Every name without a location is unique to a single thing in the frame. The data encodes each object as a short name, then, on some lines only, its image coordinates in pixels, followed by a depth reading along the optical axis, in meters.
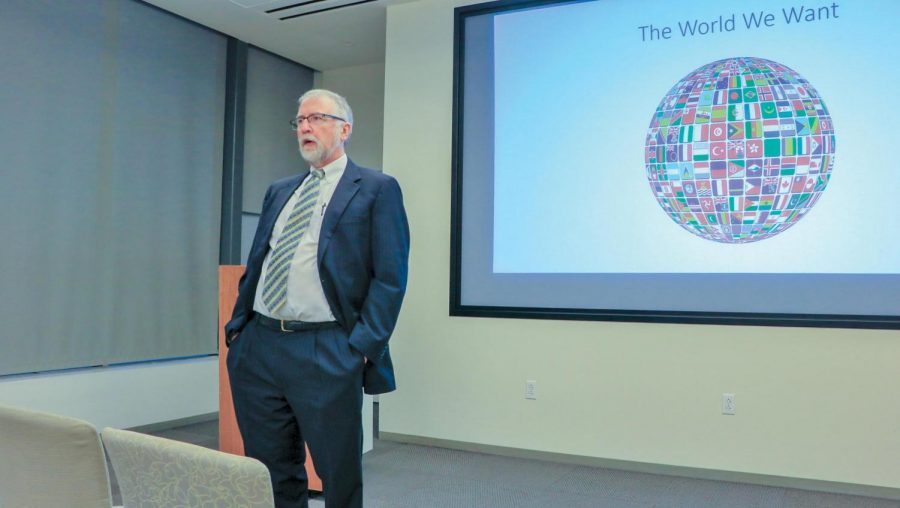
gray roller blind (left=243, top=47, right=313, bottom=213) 5.63
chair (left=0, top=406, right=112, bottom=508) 1.15
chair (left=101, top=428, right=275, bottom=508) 1.02
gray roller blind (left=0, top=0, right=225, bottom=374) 4.05
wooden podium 3.57
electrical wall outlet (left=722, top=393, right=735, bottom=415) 3.75
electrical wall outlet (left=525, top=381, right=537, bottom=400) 4.22
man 1.92
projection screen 3.56
